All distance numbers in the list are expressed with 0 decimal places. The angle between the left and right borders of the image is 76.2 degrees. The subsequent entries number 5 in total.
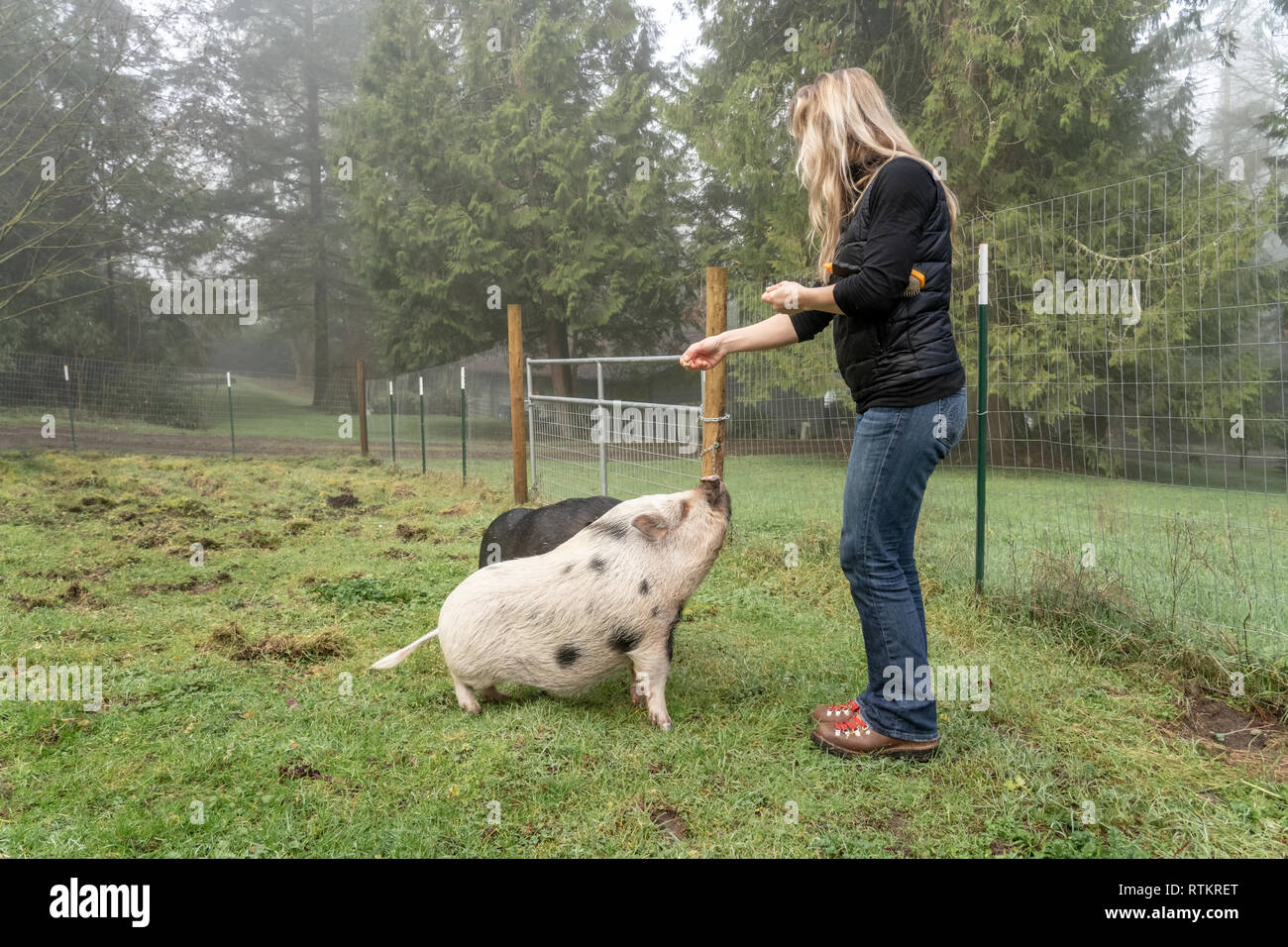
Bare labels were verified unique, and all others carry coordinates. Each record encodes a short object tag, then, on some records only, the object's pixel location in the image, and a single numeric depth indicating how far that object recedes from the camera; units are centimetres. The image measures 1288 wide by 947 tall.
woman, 238
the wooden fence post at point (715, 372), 493
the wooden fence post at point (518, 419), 775
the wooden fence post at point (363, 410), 1302
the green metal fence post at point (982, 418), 421
